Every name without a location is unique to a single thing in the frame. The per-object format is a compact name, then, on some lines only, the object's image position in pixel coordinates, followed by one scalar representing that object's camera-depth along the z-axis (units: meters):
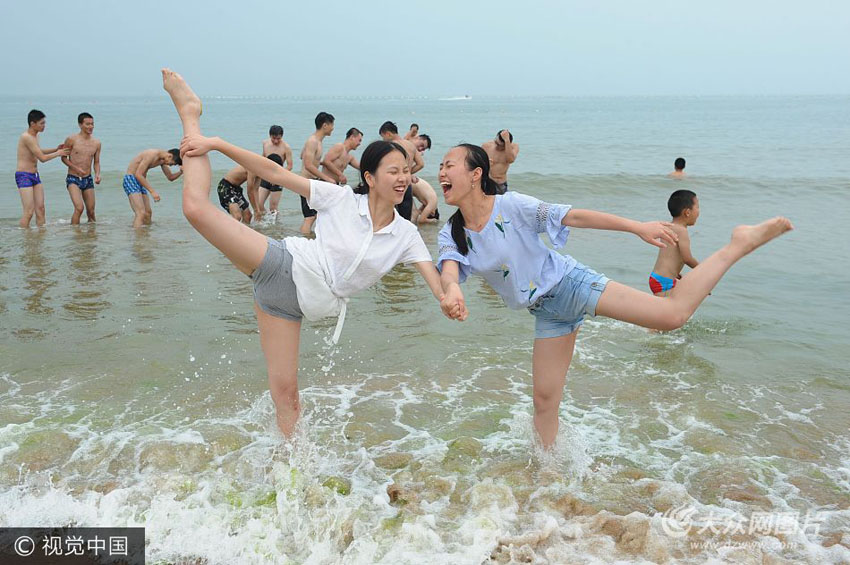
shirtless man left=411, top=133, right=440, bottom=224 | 13.52
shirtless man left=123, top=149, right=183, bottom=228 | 13.13
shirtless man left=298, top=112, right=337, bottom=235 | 12.83
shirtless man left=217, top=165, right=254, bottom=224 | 13.01
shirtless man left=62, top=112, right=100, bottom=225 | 13.27
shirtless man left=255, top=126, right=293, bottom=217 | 13.74
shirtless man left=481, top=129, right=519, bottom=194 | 11.97
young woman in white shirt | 3.90
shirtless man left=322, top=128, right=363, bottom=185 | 13.09
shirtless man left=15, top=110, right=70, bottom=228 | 12.51
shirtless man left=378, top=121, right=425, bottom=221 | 11.58
